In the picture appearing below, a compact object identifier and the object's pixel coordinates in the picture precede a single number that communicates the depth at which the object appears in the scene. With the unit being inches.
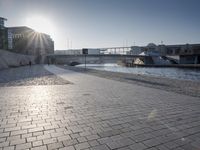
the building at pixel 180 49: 2910.9
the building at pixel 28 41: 3157.0
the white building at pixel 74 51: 4515.8
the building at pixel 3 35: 2416.0
